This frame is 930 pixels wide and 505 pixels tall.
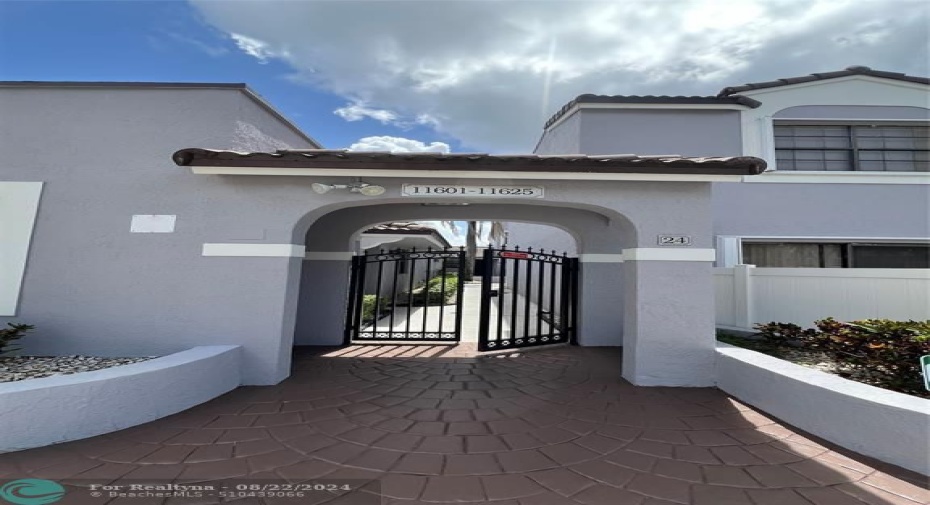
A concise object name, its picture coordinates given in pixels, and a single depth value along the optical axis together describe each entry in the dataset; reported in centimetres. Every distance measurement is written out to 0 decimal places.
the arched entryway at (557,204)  491
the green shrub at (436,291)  1577
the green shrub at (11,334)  480
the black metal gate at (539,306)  727
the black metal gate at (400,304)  780
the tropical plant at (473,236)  2266
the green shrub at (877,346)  406
